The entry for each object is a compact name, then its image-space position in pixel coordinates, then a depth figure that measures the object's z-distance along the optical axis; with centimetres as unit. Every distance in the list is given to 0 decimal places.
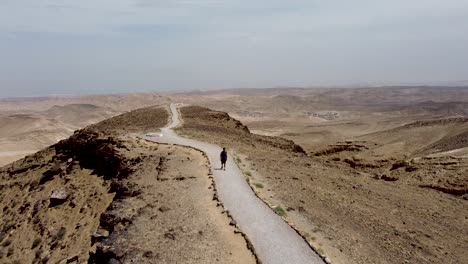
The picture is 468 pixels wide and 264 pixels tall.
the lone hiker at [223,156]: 2247
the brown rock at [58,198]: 2427
